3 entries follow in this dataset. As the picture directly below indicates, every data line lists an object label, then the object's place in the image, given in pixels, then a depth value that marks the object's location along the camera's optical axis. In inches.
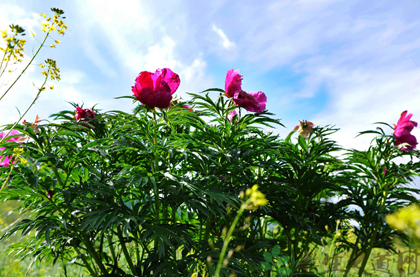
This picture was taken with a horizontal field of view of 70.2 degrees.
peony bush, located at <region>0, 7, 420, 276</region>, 55.2
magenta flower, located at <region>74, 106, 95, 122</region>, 70.6
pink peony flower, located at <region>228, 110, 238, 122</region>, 70.6
